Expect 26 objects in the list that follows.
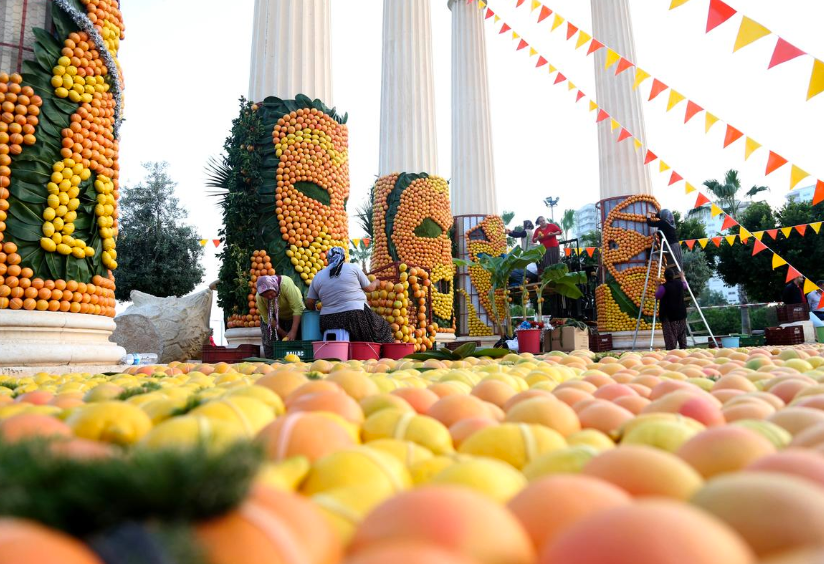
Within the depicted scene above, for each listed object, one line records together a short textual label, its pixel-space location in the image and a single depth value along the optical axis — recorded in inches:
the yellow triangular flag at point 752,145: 269.9
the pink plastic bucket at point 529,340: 350.6
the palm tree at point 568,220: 1795.0
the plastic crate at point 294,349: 206.8
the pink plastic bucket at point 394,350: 216.2
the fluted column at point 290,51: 275.6
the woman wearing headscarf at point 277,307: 222.2
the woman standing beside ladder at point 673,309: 344.8
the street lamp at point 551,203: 1962.4
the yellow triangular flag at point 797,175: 262.7
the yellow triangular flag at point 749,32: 191.8
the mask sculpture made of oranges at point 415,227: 445.7
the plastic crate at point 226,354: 213.9
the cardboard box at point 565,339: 395.2
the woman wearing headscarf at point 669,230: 451.2
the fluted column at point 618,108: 495.5
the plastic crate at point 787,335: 369.7
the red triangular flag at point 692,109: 273.2
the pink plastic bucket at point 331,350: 192.5
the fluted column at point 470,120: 577.0
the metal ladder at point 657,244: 453.8
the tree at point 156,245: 696.4
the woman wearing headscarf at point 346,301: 214.8
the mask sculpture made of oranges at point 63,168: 138.7
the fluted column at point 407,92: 459.8
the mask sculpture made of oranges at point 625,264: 477.7
